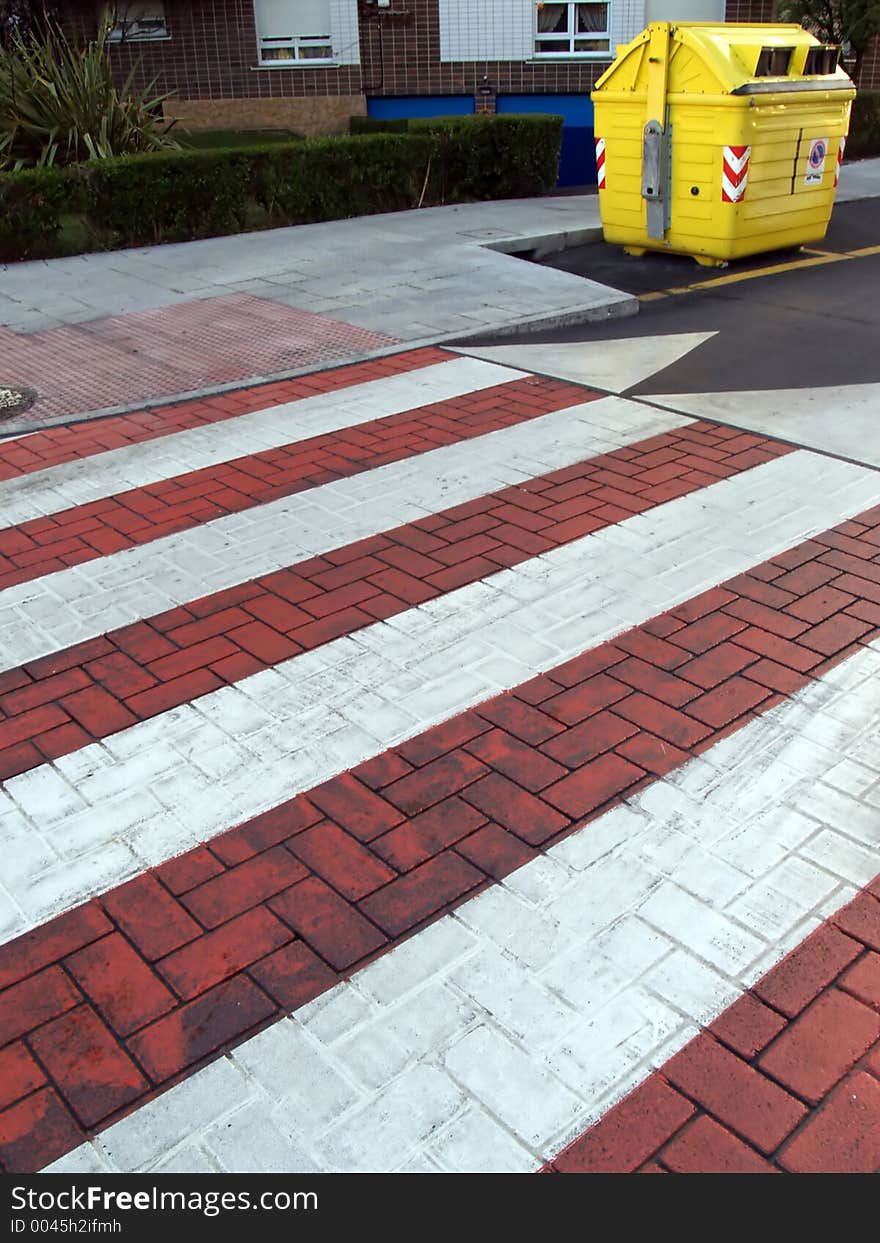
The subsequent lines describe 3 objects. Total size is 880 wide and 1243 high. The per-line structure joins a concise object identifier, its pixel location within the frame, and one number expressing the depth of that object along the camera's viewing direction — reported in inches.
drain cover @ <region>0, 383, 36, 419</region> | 289.6
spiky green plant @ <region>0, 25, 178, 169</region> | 498.6
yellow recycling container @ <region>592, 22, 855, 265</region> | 387.5
